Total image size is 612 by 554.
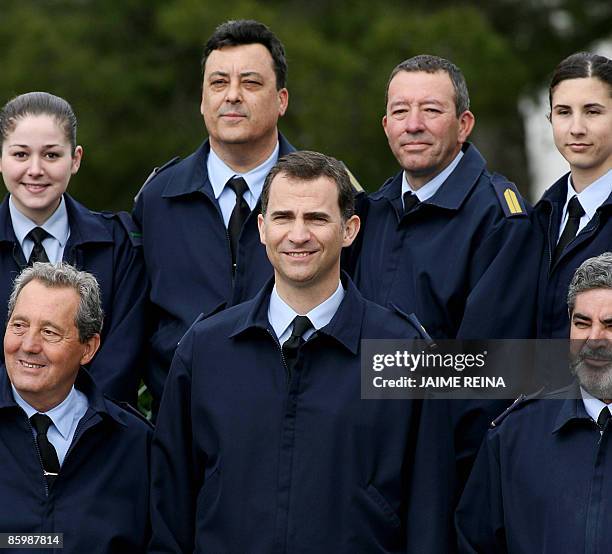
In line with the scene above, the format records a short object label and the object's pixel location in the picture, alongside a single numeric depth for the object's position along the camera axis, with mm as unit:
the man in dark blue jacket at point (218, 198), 12672
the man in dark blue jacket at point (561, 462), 10211
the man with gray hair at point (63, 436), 10914
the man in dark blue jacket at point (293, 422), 10445
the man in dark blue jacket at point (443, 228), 11836
